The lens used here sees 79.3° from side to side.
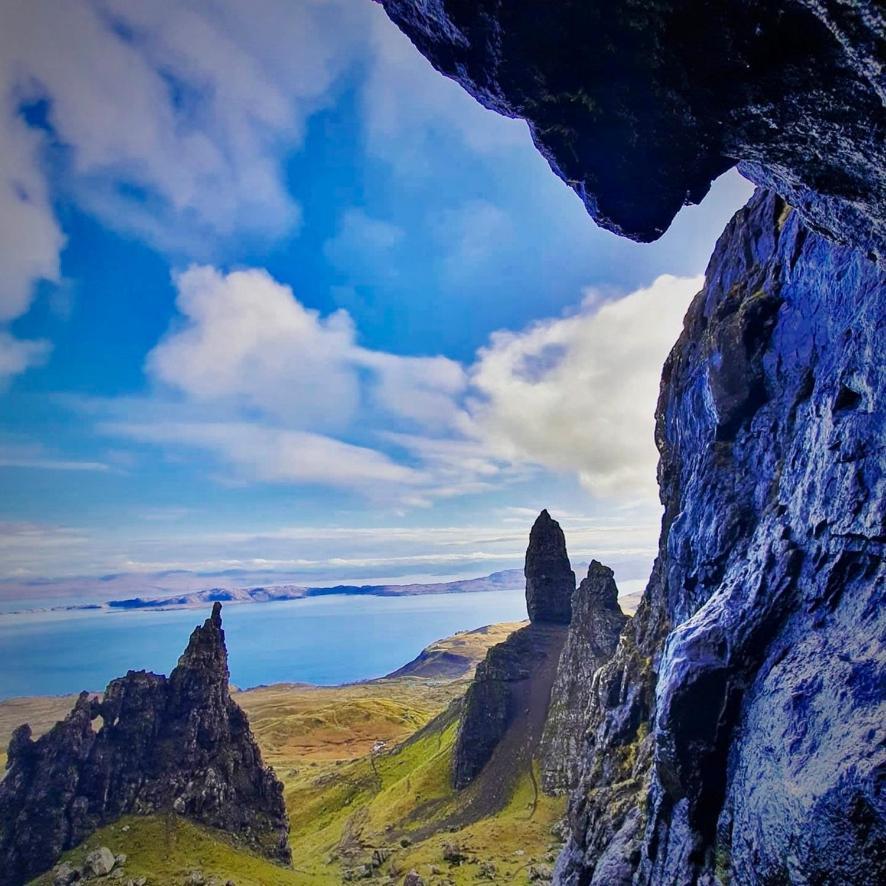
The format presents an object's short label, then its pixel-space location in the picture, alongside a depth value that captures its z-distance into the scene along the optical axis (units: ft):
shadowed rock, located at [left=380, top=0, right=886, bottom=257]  30.76
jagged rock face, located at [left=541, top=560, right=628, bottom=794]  241.04
